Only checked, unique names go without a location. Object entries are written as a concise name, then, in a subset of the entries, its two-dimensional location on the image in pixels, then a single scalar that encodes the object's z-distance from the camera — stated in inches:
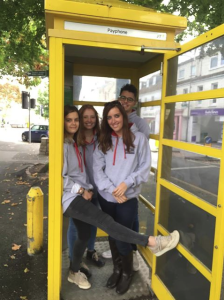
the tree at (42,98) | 1467.8
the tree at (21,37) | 255.1
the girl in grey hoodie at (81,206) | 90.5
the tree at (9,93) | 1495.6
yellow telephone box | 73.5
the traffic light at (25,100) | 408.5
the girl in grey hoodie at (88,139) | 102.8
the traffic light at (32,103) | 468.9
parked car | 774.5
